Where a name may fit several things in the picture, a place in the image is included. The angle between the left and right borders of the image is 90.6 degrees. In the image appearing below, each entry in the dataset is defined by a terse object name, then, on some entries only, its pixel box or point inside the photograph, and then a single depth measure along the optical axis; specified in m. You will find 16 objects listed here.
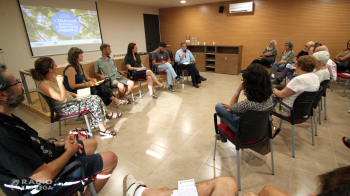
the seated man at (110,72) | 3.62
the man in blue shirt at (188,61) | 4.89
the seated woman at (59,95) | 2.22
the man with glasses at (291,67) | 4.41
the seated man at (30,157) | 0.94
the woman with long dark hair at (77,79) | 2.84
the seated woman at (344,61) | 4.28
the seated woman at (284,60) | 4.73
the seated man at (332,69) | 3.22
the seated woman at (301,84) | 2.00
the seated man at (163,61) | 4.62
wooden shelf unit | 6.26
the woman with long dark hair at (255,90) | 1.55
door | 7.83
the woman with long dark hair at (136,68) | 4.05
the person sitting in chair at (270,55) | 5.36
